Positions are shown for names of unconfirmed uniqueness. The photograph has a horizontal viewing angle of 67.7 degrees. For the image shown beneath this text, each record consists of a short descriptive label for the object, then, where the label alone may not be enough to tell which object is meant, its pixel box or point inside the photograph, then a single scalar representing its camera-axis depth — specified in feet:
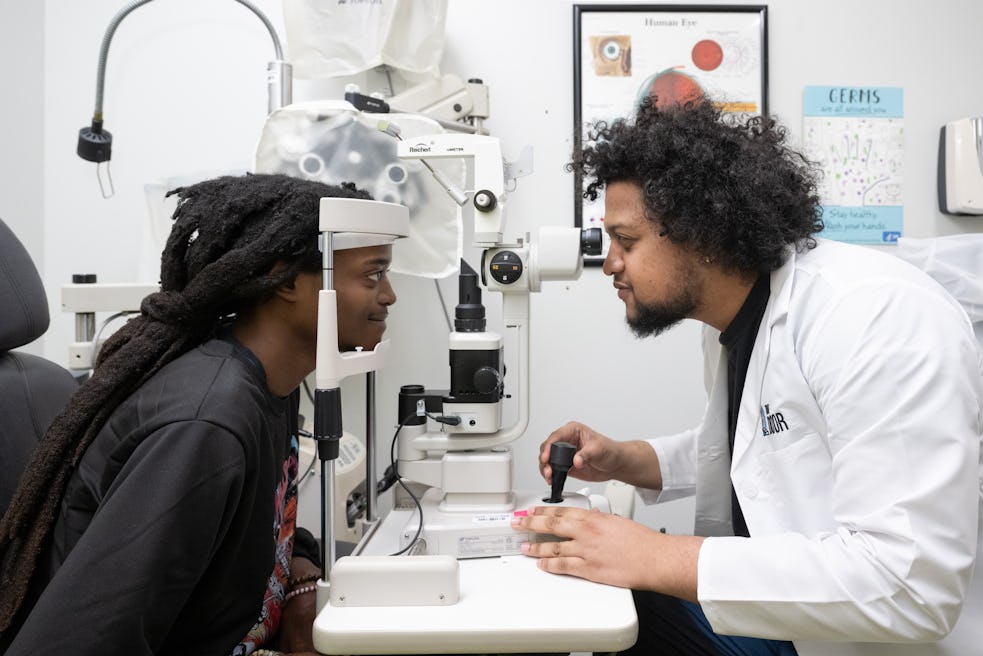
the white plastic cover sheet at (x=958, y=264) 3.59
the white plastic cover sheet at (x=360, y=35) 5.65
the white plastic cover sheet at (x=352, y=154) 5.21
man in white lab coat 2.67
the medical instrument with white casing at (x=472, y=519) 2.65
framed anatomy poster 6.49
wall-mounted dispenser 6.39
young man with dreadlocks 2.48
